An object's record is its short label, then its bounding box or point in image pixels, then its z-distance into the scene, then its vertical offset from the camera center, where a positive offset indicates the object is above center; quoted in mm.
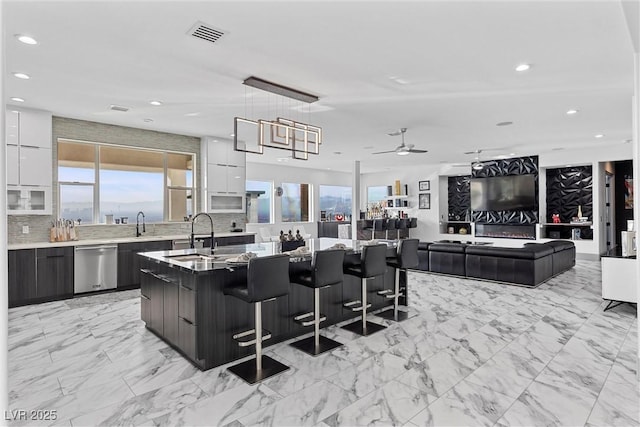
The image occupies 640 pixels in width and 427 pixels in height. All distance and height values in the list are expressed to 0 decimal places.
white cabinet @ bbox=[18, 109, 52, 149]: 5391 +1292
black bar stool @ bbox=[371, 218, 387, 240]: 12227 -418
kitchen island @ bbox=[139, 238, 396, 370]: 3189 -904
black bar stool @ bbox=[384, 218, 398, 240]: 12630 -396
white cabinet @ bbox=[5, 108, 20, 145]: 5273 +1257
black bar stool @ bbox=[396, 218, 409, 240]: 12852 -435
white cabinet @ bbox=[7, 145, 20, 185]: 5250 +699
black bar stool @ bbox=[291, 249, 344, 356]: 3555 -671
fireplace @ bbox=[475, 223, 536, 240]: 10500 -560
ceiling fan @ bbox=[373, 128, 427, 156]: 6109 +1054
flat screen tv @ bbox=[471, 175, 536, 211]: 10462 +564
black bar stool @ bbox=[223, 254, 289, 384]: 3004 -671
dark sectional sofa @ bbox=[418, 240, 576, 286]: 6340 -912
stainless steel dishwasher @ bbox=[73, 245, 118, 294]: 5727 -860
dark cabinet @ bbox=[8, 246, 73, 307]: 5160 -880
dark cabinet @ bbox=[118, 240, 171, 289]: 6086 -826
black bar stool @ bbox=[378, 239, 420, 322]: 4621 -638
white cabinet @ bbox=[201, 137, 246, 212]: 7457 +791
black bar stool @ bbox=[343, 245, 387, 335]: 4090 -664
